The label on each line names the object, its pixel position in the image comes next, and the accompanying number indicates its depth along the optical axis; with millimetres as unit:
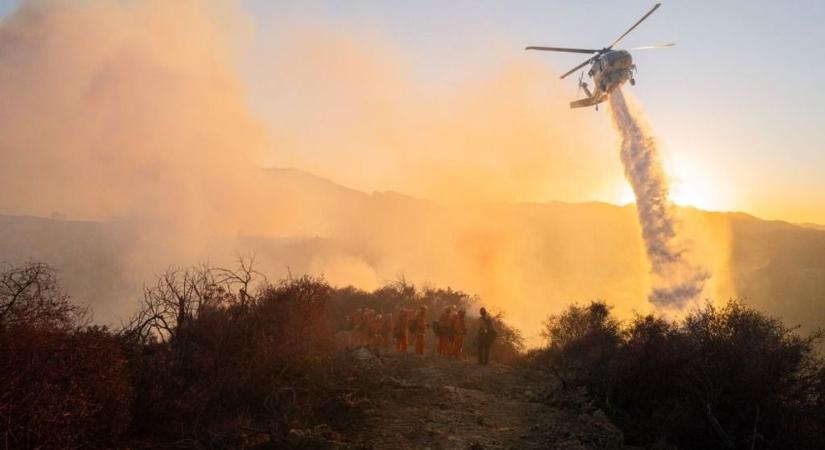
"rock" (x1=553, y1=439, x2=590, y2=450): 8266
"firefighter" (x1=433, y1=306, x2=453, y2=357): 18188
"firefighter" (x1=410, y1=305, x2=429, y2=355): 18266
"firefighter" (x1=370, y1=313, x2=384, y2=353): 20219
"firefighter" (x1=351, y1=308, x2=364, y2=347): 20794
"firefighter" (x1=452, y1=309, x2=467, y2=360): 17953
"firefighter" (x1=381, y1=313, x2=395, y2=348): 20672
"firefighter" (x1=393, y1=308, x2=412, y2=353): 19141
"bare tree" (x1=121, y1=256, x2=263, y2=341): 9603
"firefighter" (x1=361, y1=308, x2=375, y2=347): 20297
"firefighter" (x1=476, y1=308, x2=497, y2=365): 17062
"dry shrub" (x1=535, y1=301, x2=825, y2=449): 8492
